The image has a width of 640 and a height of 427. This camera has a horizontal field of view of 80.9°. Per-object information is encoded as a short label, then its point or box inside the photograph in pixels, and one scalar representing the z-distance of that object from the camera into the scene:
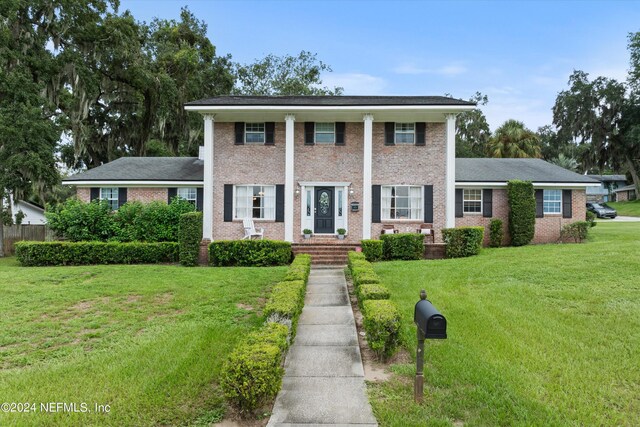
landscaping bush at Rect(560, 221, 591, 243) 15.26
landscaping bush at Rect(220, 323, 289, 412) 3.38
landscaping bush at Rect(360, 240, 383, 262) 12.63
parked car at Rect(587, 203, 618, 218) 30.94
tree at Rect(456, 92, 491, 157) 40.75
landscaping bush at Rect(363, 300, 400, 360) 4.62
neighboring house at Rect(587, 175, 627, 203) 51.56
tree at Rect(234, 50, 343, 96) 30.70
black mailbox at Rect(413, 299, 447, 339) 3.53
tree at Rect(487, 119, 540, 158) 30.34
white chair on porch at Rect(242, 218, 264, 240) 14.57
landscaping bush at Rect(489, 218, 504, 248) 15.31
